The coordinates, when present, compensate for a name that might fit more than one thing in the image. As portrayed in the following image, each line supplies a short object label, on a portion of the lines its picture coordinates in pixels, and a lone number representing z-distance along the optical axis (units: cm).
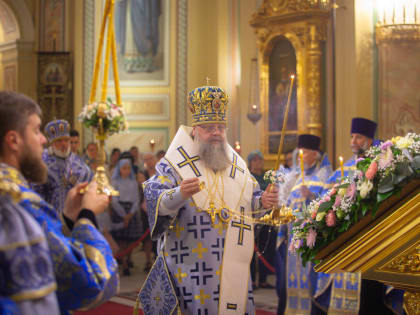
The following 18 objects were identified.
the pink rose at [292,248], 363
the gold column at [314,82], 1039
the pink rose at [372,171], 320
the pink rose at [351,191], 328
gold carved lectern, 290
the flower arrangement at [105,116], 626
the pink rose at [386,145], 332
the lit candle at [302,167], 602
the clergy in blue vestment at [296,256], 631
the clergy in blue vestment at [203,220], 382
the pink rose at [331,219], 331
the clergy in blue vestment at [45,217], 216
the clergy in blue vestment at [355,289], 525
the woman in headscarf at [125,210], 917
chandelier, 905
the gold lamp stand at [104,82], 610
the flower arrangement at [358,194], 307
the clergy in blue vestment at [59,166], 607
